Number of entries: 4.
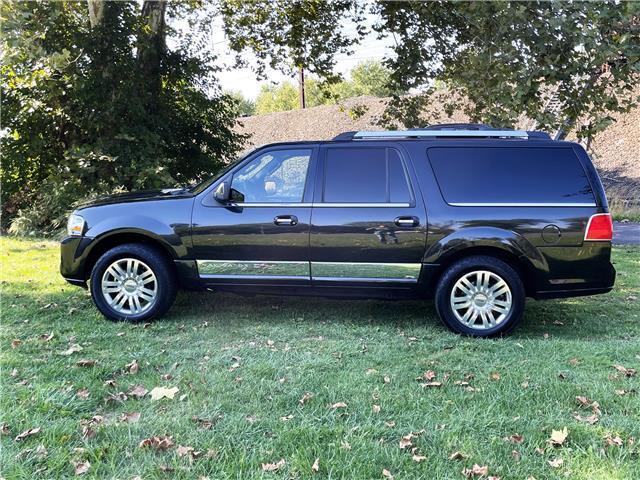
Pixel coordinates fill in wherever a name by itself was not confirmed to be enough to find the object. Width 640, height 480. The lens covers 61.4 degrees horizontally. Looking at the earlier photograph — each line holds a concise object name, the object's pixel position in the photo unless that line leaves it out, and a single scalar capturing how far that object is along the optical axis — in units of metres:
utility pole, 13.72
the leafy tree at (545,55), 7.41
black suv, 4.95
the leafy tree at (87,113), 11.10
